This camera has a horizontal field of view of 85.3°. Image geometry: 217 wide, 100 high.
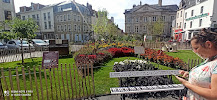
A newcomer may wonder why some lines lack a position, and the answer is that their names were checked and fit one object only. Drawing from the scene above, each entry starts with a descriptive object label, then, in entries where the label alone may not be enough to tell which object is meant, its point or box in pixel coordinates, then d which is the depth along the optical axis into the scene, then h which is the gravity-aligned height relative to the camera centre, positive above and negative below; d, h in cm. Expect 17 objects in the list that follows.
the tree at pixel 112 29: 2950 +394
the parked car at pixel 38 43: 1842 +27
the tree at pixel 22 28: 883 +126
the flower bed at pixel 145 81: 414 -141
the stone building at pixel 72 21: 3641 +760
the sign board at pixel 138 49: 594 -28
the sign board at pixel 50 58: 592 -68
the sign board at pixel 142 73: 363 -93
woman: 141 -33
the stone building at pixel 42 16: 3809 +936
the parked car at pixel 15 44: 1622 +11
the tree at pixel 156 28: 3422 +463
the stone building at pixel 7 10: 2253 +701
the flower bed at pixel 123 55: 749 -95
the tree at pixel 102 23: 2577 +490
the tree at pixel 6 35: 852 +73
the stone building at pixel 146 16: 4441 +1090
